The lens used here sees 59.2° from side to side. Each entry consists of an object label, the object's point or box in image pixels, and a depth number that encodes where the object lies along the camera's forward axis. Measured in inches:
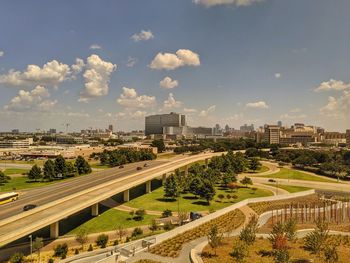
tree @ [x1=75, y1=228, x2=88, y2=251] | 1962.4
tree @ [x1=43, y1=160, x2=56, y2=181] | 4303.6
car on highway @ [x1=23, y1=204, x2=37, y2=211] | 2125.4
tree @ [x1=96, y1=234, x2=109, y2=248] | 1964.8
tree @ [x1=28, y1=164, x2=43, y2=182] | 4259.4
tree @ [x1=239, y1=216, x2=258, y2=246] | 1811.0
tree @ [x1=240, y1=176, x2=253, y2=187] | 4015.8
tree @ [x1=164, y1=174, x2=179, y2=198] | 3359.3
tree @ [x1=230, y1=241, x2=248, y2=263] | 1560.0
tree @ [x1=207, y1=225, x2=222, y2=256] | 1672.0
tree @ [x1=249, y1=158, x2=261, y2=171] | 5369.1
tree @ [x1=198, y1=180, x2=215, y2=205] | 3147.1
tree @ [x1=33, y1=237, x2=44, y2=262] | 1826.4
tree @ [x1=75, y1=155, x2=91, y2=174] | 4808.1
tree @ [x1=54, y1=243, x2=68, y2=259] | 1851.6
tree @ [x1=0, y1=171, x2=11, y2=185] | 4045.3
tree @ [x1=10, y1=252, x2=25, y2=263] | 1633.9
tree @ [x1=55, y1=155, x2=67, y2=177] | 4505.4
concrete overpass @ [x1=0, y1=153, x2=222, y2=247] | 1654.8
